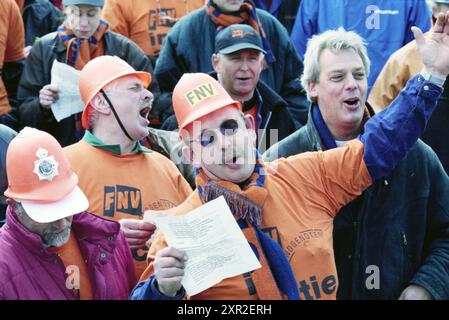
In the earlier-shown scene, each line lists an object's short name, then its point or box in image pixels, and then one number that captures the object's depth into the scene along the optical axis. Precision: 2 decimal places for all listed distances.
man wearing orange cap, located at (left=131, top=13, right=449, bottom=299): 8.64
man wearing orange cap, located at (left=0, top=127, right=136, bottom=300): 8.61
